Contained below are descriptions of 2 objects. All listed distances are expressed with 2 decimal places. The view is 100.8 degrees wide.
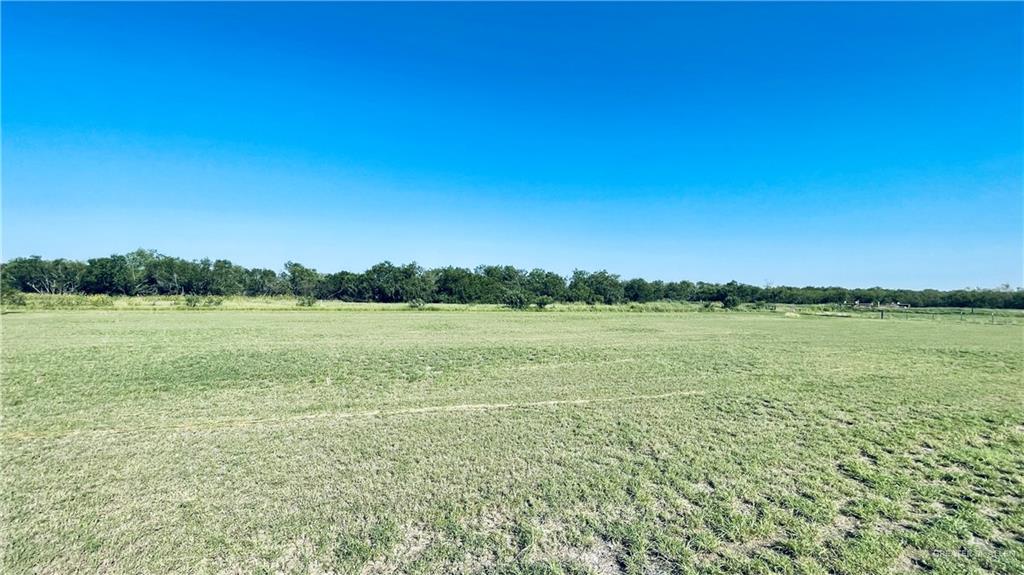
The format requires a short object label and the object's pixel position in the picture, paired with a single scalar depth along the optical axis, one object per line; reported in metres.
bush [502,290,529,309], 55.47
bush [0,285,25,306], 34.09
